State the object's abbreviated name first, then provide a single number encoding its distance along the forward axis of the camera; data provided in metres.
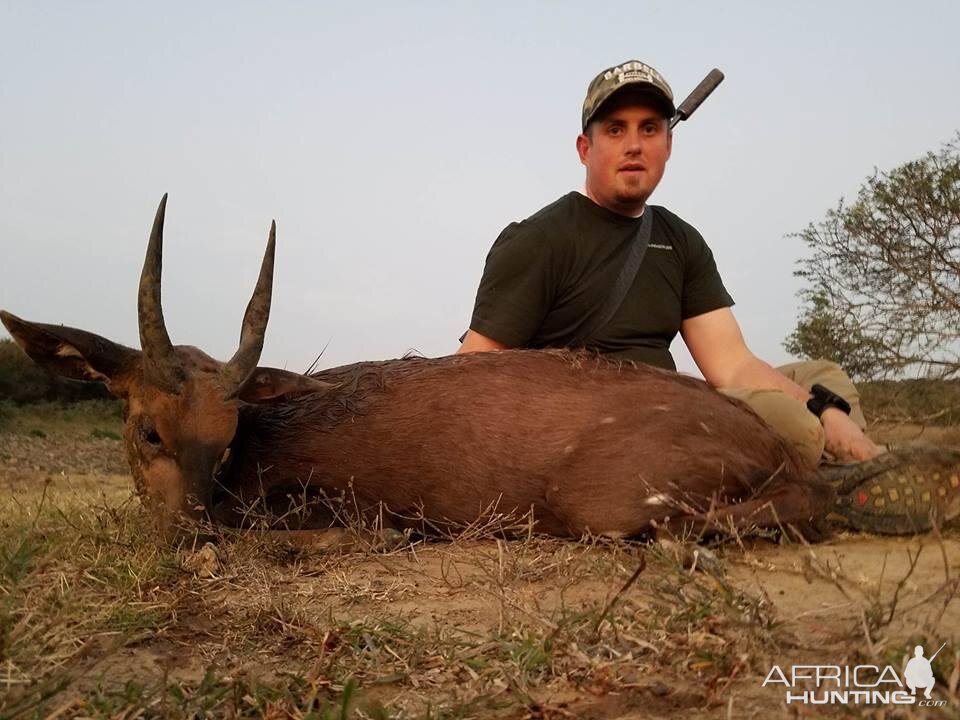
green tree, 9.53
